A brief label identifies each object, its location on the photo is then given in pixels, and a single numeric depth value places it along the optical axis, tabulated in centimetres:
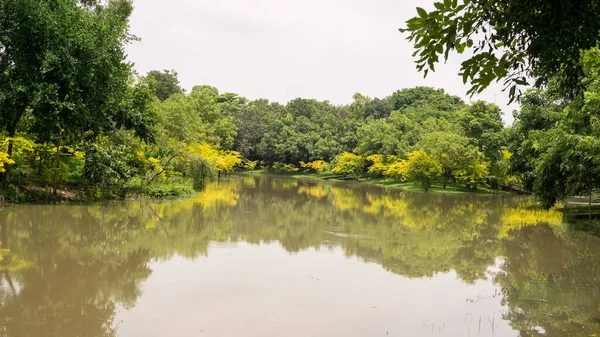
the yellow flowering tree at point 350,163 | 5056
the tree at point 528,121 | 2330
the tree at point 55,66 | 1512
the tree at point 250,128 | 6244
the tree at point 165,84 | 5928
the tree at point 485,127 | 3584
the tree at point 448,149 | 3497
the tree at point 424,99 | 6079
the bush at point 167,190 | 2275
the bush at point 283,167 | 6125
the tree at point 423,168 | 3618
